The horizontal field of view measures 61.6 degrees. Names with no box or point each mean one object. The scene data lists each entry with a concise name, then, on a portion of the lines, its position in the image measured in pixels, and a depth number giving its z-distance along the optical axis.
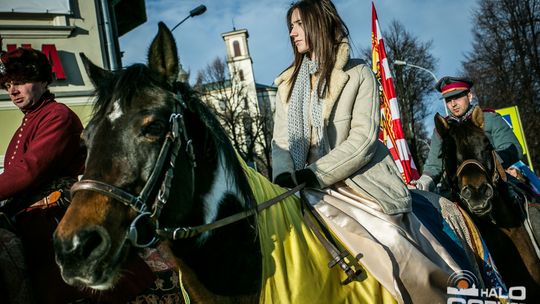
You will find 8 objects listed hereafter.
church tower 79.59
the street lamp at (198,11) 17.52
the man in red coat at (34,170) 2.87
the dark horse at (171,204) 1.82
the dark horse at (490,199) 3.95
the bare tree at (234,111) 35.27
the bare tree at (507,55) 27.64
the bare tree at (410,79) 29.89
